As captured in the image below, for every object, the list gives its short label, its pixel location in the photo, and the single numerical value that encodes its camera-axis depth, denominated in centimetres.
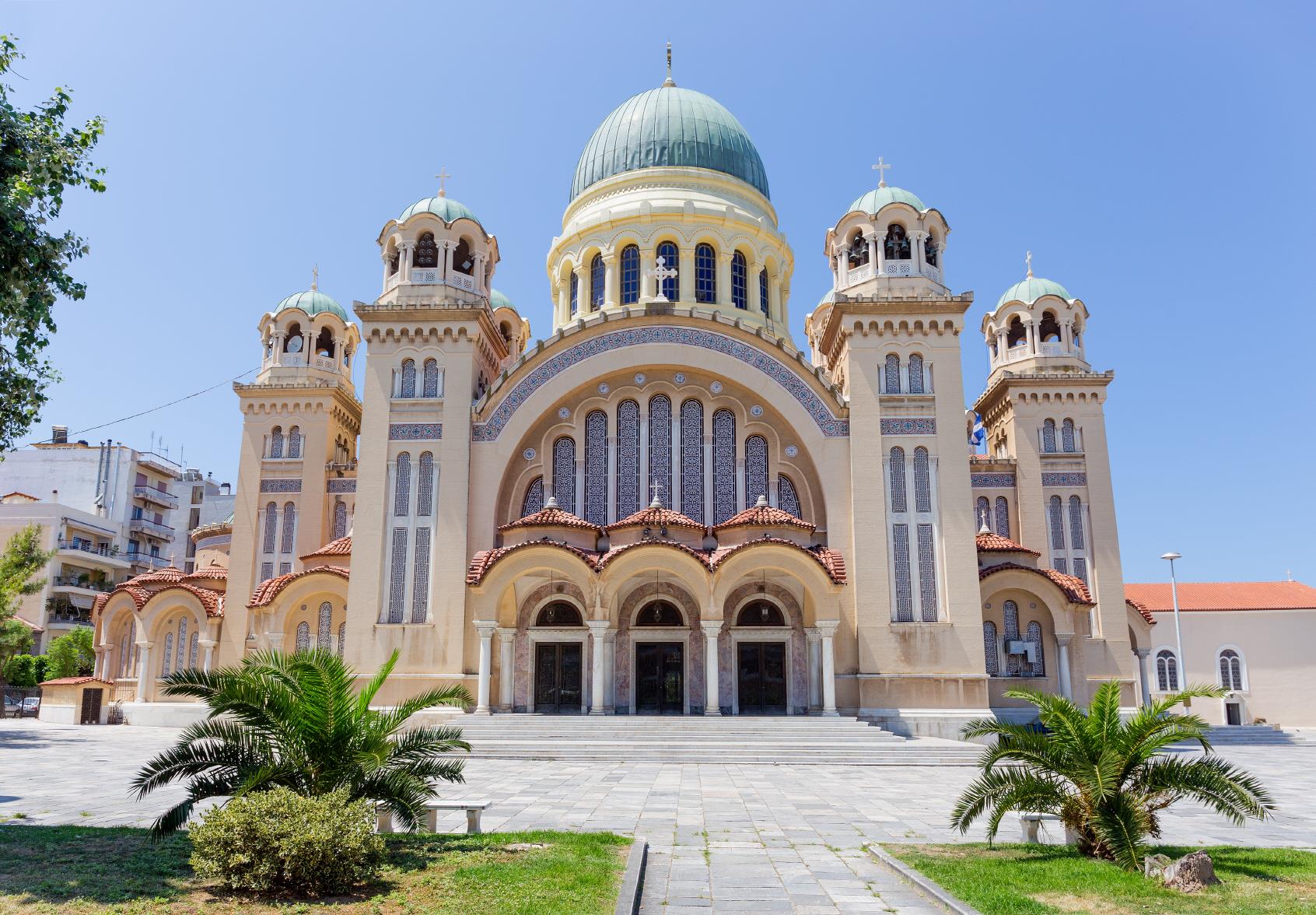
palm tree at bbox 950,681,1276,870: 910
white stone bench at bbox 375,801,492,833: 1075
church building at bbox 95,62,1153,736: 2567
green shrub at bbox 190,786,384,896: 777
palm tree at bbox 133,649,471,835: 926
